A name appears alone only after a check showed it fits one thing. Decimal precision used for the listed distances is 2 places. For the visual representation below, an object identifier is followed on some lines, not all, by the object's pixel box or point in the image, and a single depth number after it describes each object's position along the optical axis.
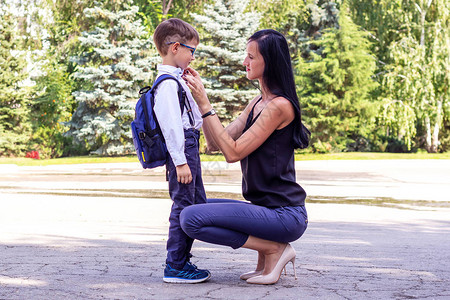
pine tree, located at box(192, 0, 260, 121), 32.69
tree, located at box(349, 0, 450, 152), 31.22
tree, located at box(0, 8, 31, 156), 30.91
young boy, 4.42
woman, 4.37
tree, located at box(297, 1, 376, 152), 32.56
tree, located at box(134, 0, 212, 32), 40.50
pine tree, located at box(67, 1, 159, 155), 30.38
